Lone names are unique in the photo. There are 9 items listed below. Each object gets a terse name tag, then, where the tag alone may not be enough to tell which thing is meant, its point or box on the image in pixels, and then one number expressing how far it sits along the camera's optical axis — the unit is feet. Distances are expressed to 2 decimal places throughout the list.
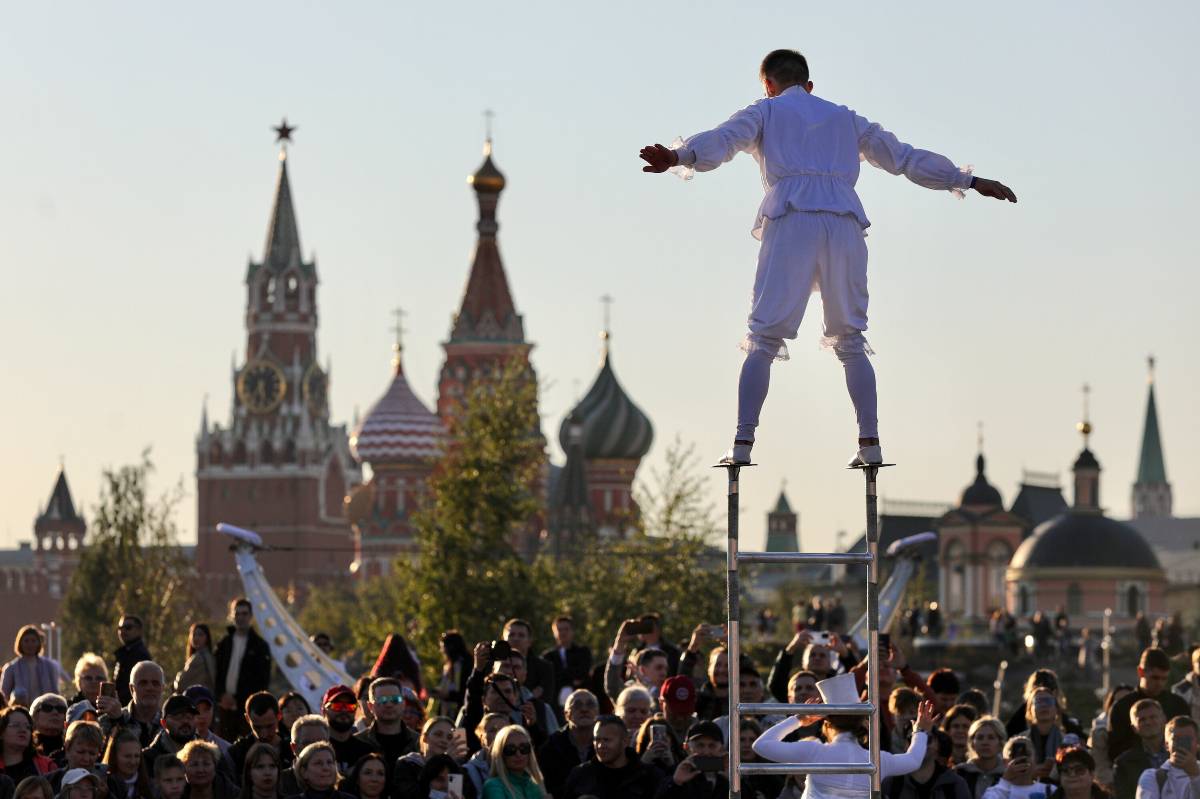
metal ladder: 42.63
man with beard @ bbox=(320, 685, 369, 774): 59.00
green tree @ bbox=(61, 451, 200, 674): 200.34
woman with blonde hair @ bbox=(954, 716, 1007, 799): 58.44
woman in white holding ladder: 47.03
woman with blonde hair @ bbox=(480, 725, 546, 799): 55.98
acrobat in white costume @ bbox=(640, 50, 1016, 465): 45.80
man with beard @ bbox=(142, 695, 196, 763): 59.11
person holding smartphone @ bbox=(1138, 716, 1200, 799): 56.29
